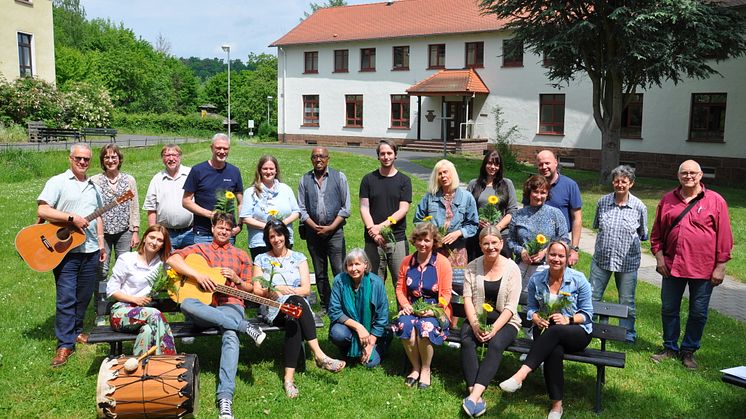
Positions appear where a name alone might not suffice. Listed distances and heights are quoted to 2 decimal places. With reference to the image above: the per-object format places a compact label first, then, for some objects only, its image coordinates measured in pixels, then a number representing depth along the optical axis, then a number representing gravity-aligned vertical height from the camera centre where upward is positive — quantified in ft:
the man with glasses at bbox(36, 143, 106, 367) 19.15 -3.48
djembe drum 15.16 -6.15
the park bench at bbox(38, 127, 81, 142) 90.99 -0.94
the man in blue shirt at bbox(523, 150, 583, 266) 20.71 -1.97
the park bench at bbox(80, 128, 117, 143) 95.11 -0.61
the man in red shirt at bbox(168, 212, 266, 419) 17.12 -4.98
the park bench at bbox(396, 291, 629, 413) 16.97 -5.77
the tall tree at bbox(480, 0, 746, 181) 60.59 +9.28
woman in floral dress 18.29 -4.87
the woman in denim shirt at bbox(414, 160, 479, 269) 20.95 -2.52
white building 84.69 +6.02
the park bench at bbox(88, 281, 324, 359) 17.71 -5.68
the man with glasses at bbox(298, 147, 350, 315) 22.38 -2.76
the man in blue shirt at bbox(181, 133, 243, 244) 21.84 -1.96
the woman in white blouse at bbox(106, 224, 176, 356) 17.51 -4.73
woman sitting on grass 19.20 -5.43
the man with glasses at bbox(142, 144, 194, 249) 22.45 -2.53
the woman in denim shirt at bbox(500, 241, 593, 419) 16.72 -5.03
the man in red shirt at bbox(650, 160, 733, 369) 19.33 -3.43
